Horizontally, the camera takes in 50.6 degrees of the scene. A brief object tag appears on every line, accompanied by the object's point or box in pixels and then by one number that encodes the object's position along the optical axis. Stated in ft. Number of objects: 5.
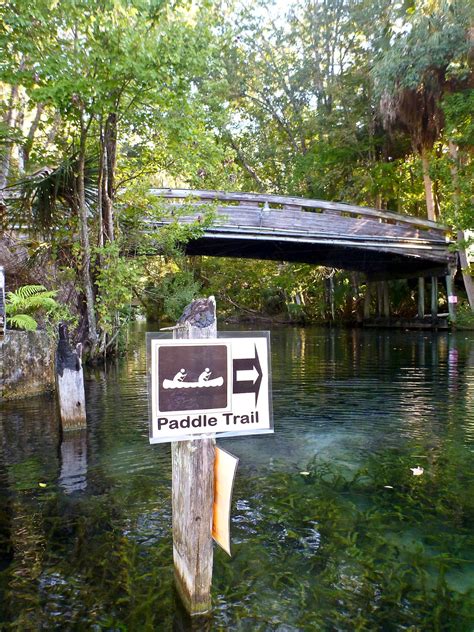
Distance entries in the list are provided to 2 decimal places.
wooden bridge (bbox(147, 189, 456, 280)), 56.18
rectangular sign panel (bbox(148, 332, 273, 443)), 7.99
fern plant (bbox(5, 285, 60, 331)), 26.45
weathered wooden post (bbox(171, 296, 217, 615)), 8.36
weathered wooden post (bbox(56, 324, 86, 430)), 20.83
